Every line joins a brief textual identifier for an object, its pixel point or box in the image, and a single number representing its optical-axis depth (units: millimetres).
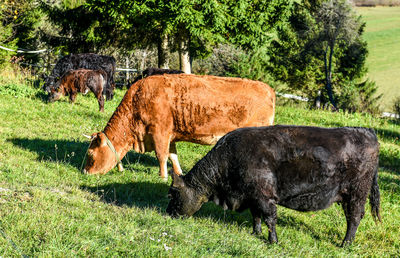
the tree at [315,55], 37375
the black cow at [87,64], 18359
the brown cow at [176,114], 8219
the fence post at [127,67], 26047
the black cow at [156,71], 18031
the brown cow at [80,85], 15133
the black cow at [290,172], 5660
